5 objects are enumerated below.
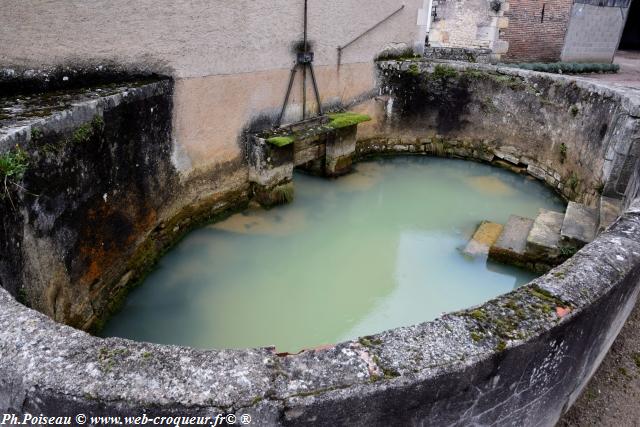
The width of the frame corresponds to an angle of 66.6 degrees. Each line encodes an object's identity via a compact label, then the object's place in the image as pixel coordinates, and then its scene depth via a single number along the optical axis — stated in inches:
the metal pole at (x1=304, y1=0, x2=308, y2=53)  250.3
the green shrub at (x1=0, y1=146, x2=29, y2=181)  113.7
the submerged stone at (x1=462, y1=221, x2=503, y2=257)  216.7
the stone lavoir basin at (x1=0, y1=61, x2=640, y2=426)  68.1
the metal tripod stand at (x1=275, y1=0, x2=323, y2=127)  257.0
